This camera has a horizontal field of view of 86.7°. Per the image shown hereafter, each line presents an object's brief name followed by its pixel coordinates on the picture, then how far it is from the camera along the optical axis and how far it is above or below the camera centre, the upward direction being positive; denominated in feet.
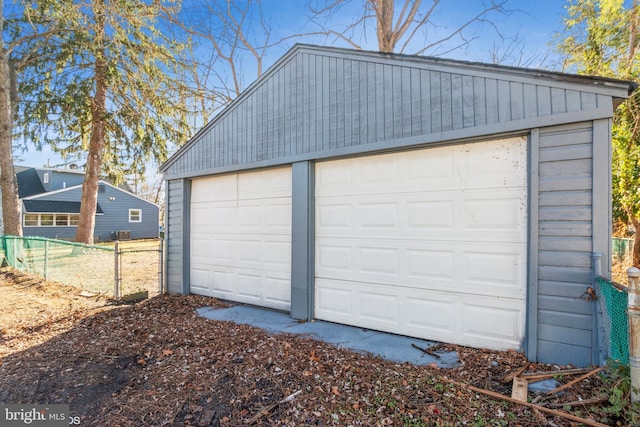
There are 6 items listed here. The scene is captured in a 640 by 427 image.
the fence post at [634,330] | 7.35 -2.51
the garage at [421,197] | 10.21 +0.64
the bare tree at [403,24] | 27.73 +16.29
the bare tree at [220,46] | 35.58 +19.11
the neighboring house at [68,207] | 63.36 +0.71
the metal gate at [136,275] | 20.80 -5.47
